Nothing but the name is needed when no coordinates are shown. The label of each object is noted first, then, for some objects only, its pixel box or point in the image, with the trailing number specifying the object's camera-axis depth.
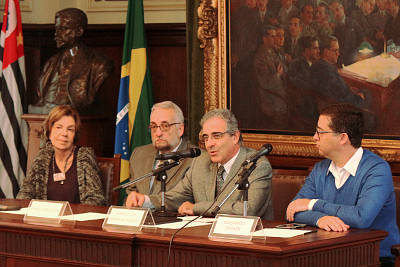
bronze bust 9.48
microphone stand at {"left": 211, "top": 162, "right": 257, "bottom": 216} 5.17
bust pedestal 9.64
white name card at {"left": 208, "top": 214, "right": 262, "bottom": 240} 4.86
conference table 4.73
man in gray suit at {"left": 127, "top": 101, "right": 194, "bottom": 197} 6.97
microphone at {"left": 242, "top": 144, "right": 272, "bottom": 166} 5.16
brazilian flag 9.27
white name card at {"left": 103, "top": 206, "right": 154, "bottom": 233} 5.31
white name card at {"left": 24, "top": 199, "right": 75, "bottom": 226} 5.71
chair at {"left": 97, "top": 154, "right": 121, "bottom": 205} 7.29
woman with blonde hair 7.24
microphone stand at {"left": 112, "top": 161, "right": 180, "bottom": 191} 5.64
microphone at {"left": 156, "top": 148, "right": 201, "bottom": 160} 5.68
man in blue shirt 5.51
